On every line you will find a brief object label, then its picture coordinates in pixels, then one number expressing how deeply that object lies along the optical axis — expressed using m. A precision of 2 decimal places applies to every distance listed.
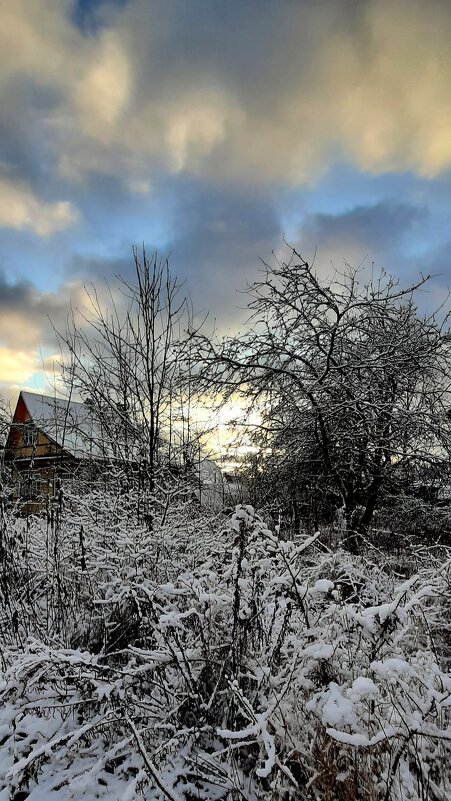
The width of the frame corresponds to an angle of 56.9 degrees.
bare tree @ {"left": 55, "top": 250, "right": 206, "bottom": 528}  6.49
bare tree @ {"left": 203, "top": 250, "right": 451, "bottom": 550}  6.34
